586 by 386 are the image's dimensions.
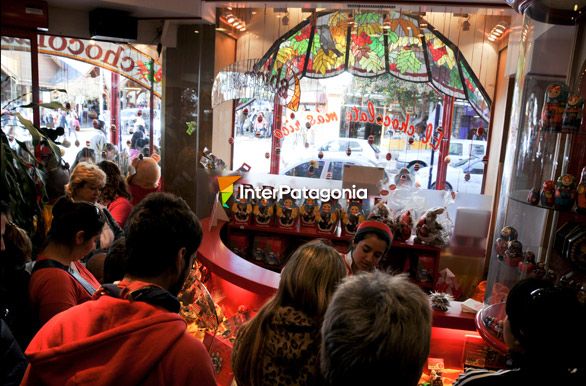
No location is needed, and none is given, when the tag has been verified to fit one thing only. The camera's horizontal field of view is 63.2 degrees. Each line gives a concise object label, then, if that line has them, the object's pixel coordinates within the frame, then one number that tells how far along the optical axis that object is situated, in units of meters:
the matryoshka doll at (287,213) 5.09
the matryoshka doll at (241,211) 5.13
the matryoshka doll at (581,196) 1.91
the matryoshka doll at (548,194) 2.04
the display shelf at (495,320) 2.01
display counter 2.47
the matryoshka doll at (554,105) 2.08
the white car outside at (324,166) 6.50
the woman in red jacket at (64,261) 1.70
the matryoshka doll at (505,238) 2.46
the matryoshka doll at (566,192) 1.97
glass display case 2.05
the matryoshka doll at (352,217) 4.85
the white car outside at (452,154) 6.13
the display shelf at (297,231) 4.96
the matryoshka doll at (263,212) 5.12
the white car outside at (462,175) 6.16
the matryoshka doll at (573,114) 2.03
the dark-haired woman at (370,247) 2.55
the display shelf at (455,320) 2.45
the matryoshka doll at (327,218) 5.00
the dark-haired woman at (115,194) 3.31
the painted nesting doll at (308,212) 5.09
